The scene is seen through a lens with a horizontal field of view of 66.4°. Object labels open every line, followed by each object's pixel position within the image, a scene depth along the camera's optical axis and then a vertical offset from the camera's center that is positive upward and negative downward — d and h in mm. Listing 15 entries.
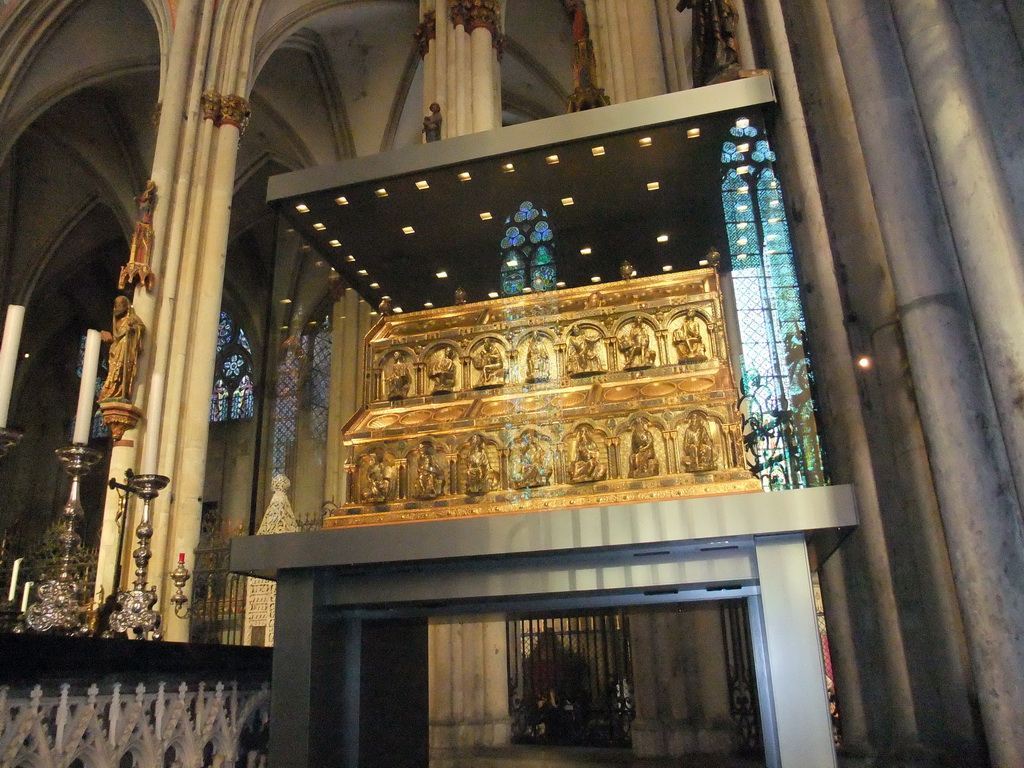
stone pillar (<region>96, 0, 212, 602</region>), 8383 +5665
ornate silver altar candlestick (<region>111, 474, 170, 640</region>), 3512 +314
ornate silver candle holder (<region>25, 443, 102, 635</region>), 3182 +331
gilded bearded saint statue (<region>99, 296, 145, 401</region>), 8602 +3361
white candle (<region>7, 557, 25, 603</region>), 3697 +436
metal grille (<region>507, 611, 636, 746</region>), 7113 -264
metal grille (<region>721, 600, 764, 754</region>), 5805 -225
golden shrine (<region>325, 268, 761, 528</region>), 2844 +920
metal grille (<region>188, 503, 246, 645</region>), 10273 +917
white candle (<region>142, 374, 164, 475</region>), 3727 +1176
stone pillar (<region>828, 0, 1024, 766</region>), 2027 +947
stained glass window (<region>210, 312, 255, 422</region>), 22500 +8018
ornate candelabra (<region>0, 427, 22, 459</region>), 2764 +789
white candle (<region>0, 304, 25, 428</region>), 3055 +1213
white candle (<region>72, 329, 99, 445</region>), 3437 +1204
